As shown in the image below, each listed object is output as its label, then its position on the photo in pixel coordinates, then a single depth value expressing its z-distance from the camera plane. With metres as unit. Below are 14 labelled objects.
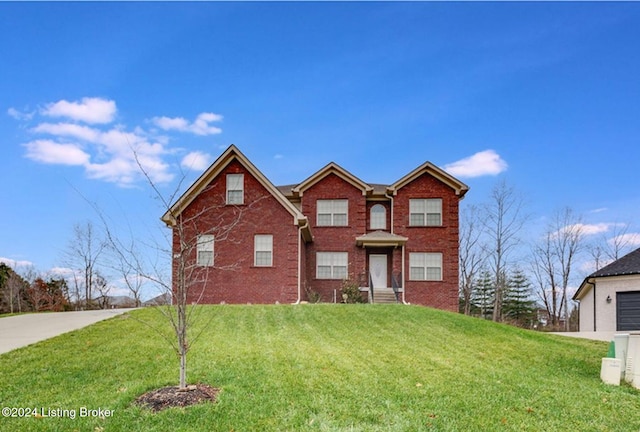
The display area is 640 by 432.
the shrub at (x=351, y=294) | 22.77
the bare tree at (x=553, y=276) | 35.16
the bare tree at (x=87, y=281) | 33.07
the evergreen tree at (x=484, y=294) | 39.51
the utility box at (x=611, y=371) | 9.44
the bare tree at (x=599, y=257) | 35.25
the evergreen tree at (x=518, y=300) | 43.56
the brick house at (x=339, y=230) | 21.25
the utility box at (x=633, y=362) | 9.33
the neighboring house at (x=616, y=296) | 21.52
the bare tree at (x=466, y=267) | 35.72
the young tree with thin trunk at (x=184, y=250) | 7.43
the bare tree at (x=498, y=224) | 32.85
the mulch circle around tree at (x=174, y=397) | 7.14
